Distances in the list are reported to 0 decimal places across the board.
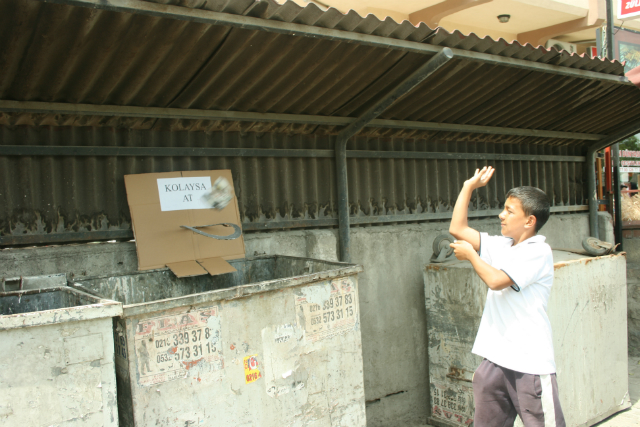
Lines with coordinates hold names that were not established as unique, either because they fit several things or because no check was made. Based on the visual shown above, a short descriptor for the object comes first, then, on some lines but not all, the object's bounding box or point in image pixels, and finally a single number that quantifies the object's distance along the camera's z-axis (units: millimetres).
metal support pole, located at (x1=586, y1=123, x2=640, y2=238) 6391
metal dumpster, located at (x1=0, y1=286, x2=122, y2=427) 2062
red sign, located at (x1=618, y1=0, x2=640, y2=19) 6895
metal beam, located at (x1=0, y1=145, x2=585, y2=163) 3289
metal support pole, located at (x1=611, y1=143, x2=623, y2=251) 6762
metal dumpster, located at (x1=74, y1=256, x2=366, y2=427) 2383
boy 2561
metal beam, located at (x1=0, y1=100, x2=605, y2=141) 3139
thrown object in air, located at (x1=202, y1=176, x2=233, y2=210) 3797
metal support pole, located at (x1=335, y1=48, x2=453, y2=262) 3781
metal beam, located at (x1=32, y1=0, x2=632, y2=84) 2434
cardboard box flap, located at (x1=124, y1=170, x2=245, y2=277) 3498
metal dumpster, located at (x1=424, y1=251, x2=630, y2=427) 4219
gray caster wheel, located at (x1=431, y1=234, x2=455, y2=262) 4684
